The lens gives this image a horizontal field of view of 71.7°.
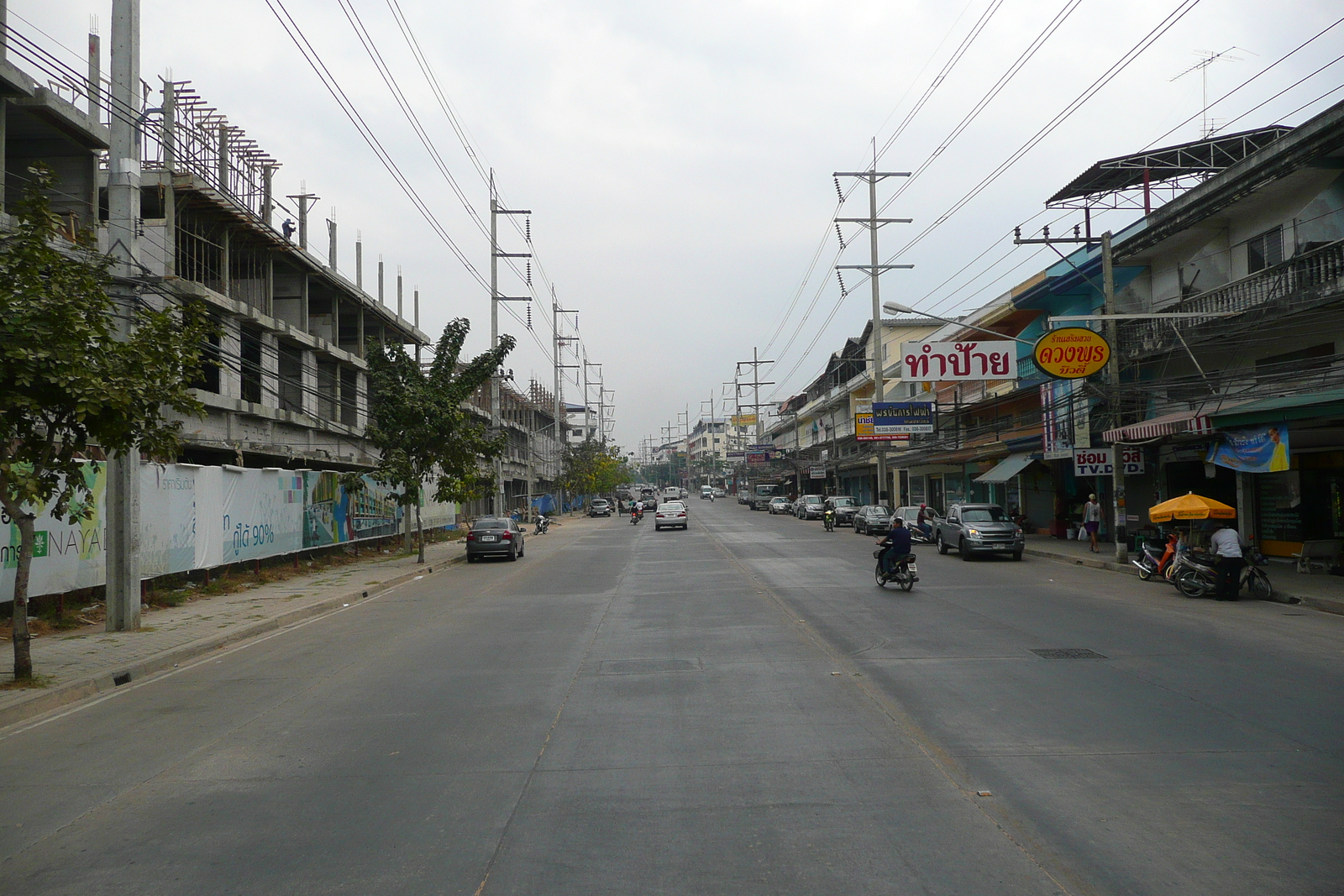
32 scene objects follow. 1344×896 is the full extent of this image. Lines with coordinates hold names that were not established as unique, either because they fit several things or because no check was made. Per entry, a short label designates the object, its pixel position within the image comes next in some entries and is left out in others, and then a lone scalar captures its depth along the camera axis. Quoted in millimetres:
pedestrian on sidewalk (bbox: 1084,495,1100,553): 29094
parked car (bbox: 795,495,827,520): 63500
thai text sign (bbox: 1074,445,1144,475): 27875
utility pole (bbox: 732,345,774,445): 88994
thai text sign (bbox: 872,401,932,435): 40562
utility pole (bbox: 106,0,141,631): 13852
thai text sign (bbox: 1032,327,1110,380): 23578
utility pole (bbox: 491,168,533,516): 41781
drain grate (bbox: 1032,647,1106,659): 11180
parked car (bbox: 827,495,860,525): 50906
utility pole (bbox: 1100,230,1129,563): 24062
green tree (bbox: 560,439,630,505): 88625
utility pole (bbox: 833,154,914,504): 42531
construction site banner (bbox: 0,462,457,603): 15117
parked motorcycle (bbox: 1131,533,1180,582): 20578
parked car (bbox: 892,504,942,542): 38219
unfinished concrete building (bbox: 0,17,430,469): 22516
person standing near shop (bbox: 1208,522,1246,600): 17656
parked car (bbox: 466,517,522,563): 31266
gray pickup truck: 27719
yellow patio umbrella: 19094
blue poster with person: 19594
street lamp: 24297
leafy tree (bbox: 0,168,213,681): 9258
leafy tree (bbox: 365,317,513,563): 29719
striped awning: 21562
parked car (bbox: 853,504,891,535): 42344
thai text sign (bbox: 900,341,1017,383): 31453
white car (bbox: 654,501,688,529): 50938
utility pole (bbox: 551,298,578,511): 69125
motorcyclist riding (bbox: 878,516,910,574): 19297
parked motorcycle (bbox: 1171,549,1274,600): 17922
